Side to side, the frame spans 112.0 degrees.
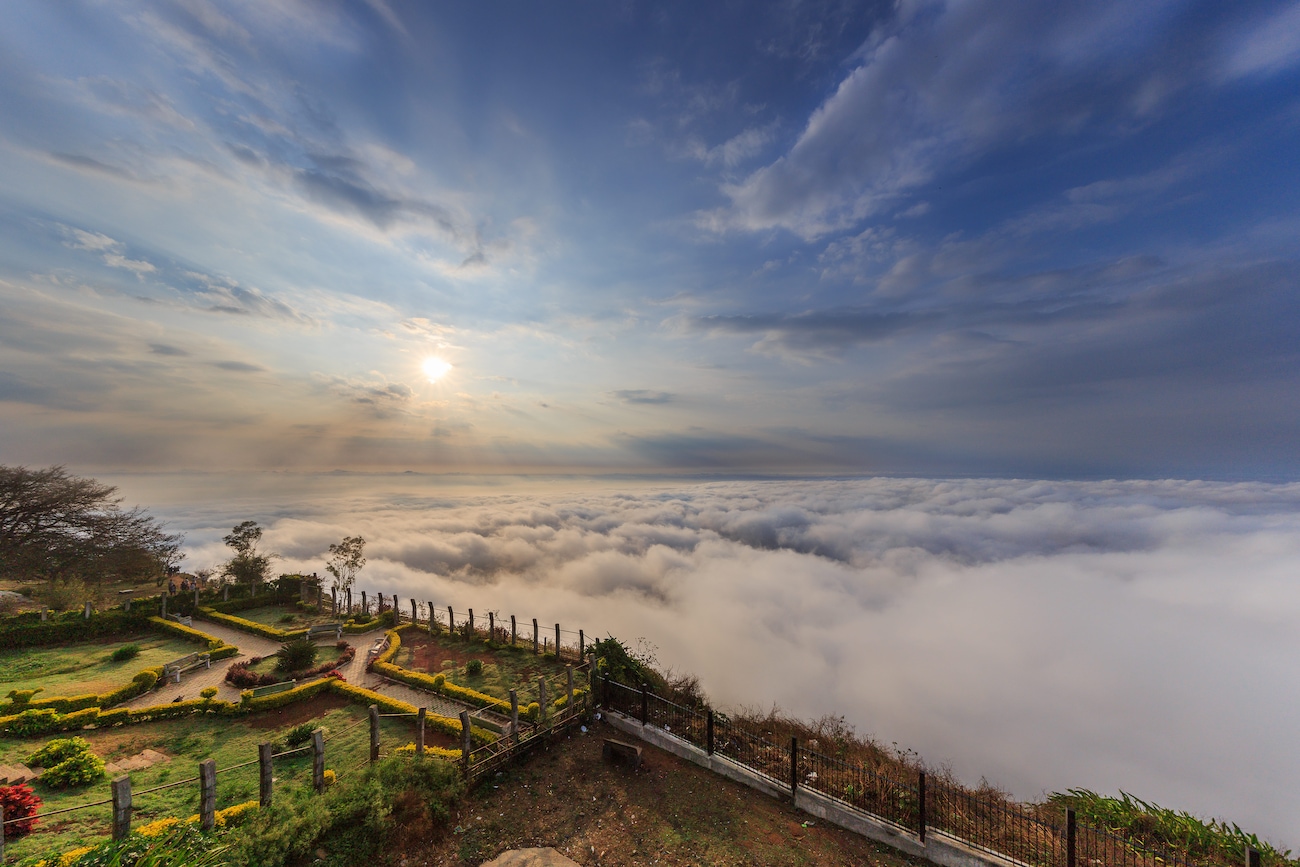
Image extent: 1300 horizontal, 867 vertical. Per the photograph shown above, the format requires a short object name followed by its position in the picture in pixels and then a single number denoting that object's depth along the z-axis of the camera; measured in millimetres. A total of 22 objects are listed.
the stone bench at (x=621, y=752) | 15934
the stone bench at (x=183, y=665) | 25141
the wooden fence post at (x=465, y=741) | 14438
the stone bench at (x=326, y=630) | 32812
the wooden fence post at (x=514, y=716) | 16281
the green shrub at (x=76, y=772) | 14688
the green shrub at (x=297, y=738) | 17906
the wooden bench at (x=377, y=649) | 29945
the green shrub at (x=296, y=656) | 25984
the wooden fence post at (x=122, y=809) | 9969
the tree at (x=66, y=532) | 39281
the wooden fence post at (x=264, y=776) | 11695
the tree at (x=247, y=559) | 46344
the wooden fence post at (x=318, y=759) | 12812
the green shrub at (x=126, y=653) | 28047
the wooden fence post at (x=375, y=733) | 14380
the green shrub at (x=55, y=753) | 15664
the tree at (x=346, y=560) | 45375
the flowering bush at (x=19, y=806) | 11414
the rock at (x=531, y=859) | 11609
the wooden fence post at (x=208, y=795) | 10648
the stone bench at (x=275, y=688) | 23520
